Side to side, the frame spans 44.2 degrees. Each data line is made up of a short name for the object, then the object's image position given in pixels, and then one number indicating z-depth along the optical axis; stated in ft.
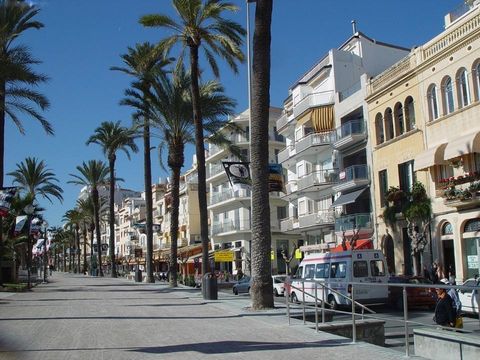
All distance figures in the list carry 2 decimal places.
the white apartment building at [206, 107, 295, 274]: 206.59
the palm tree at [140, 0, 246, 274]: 92.94
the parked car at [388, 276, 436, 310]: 56.75
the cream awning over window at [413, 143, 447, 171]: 98.37
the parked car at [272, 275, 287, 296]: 104.32
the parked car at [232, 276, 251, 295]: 112.12
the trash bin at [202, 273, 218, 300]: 78.74
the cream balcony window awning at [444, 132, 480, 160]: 88.69
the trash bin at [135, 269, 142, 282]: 163.06
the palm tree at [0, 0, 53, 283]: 86.40
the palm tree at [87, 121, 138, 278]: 192.81
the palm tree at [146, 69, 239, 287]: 111.04
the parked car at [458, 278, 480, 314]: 24.20
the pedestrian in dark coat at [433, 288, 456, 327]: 35.19
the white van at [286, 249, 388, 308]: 70.62
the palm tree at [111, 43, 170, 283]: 118.73
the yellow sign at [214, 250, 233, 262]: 162.50
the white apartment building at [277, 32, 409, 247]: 129.59
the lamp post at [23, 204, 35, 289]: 122.93
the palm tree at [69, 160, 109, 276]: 233.96
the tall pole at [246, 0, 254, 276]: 74.71
